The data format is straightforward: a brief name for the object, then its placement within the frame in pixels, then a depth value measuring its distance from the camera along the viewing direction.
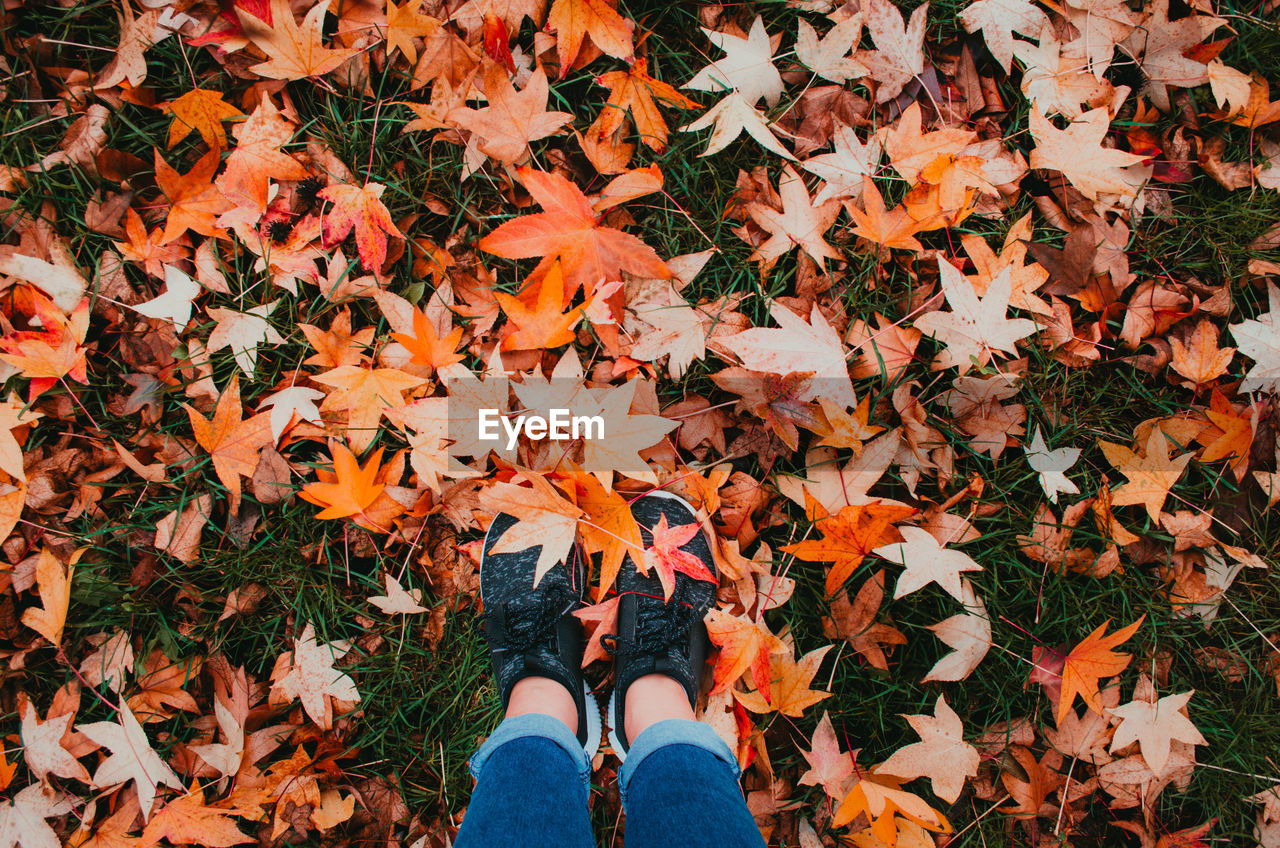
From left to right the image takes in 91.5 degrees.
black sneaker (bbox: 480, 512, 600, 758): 1.55
